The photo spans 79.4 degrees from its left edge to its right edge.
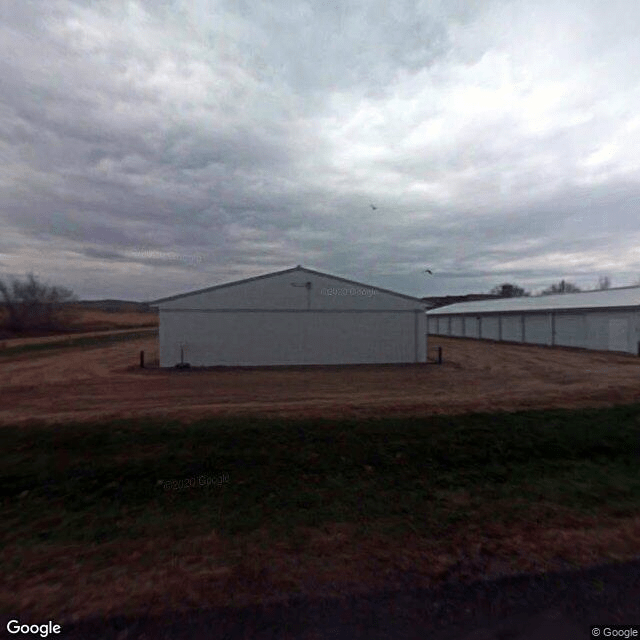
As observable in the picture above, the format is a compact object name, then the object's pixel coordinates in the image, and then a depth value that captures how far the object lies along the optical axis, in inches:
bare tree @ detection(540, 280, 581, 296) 3188.7
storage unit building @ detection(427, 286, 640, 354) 965.8
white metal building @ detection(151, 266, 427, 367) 762.2
